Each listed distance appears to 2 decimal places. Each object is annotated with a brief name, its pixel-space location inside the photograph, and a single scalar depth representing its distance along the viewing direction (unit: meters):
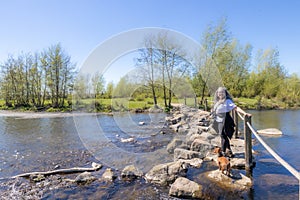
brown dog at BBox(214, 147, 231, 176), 4.53
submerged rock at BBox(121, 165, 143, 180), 5.04
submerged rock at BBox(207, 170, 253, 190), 4.21
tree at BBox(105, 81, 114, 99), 18.37
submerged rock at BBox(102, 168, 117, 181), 5.02
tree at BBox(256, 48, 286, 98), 26.81
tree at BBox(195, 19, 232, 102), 20.05
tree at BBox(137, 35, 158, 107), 18.88
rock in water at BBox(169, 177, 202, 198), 3.98
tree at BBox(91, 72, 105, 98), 14.64
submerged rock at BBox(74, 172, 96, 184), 4.88
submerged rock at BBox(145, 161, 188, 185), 4.72
